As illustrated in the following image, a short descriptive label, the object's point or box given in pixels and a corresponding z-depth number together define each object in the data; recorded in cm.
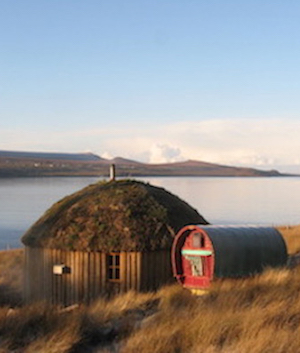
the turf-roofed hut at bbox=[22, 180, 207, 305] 1980
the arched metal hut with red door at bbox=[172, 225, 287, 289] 1706
